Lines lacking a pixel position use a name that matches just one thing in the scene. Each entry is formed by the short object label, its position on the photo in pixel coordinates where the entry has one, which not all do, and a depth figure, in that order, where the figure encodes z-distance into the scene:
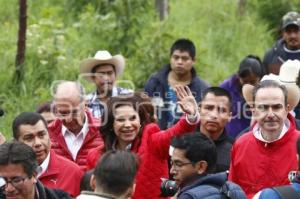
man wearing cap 14.09
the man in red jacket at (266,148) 8.65
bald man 10.00
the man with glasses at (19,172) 6.92
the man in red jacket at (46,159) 8.51
